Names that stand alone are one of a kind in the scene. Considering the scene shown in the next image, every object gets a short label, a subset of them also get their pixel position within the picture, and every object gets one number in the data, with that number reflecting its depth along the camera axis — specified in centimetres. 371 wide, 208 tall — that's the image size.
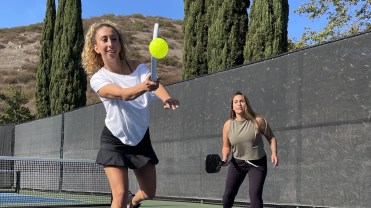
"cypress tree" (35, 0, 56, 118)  2495
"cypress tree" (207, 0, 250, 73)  1541
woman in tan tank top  597
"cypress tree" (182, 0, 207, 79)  1684
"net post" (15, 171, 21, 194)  1540
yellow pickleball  314
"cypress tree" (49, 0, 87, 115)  2338
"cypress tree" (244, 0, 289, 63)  1453
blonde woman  388
